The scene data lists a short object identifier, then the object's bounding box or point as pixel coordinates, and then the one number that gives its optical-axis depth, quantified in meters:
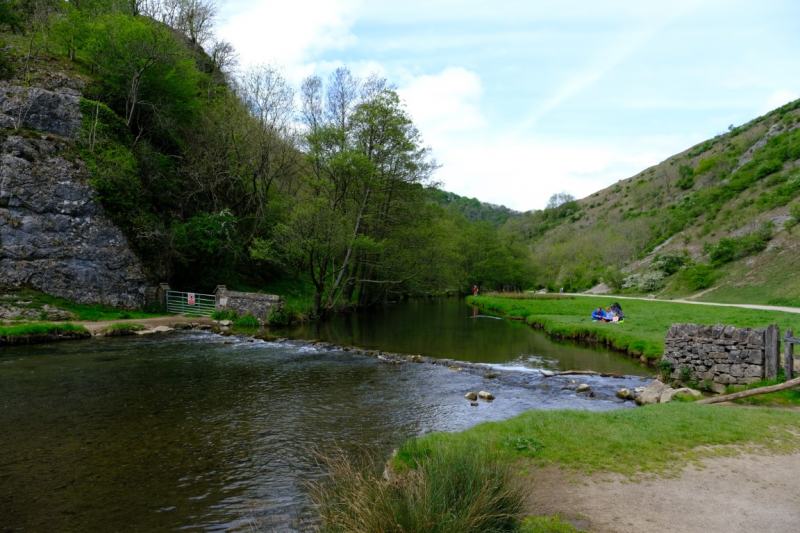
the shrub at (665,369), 15.72
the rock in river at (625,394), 14.23
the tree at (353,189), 34.06
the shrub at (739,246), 41.66
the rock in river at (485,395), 14.10
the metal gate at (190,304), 32.69
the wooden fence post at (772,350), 12.97
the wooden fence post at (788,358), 12.48
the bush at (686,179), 88.06
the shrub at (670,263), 51.69
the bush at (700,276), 43.00
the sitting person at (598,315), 29.58
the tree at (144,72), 36.03
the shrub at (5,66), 34.31
